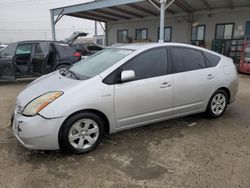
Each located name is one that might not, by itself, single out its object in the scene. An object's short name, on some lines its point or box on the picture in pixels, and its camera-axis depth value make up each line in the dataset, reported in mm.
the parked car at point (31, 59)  7441
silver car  2693
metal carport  12561
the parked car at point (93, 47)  18391
